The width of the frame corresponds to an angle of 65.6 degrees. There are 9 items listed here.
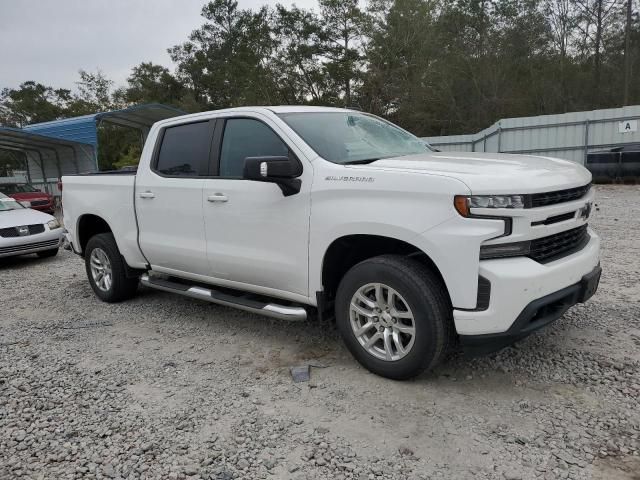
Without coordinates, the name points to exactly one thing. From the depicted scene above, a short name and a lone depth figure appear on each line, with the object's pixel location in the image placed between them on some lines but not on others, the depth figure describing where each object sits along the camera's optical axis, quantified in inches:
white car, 323.3
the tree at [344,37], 1279.5
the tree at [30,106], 1930.5
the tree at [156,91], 1894.7
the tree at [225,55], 1494.8
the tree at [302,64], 1333.7
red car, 586.6
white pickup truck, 111.7
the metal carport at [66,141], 756.6
